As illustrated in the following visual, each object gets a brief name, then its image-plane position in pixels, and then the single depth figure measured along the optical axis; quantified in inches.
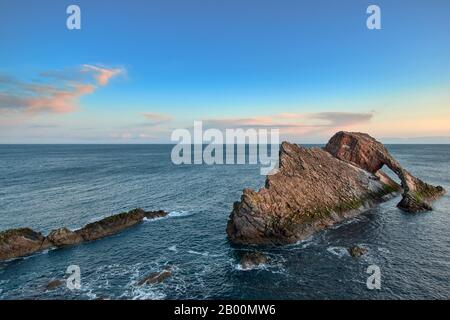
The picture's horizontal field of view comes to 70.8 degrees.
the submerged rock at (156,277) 1760.6
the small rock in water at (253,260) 1909.8
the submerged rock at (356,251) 1994.5
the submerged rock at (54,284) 1716.4
